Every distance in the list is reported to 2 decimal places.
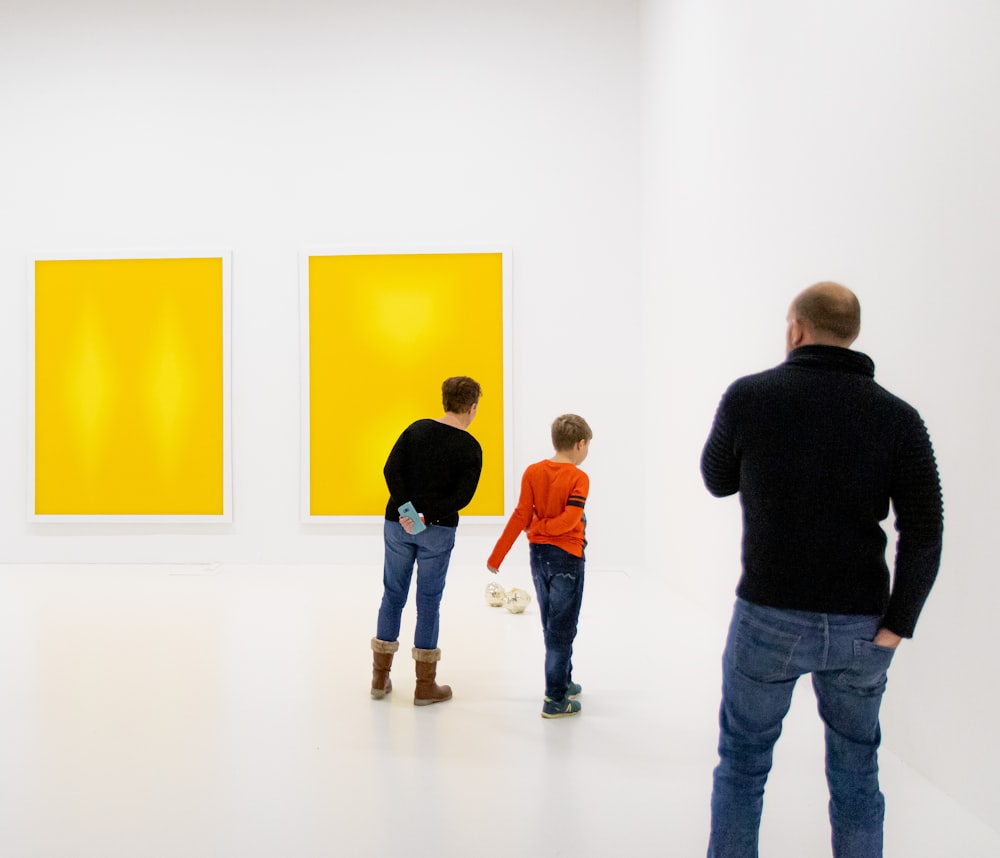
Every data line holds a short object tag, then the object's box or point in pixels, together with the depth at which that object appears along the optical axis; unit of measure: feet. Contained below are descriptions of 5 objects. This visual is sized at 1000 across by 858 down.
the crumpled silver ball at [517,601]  15.55
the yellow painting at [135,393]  20.72
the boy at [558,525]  9.37
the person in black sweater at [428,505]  9.86
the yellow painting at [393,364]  20.51
